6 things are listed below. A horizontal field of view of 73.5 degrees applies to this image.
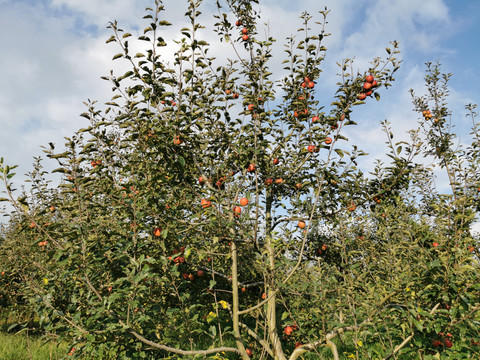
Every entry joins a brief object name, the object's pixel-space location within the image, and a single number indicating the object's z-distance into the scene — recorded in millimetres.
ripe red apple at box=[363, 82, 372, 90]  3650
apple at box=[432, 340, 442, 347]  3241
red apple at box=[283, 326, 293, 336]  4375
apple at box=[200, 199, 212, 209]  3435
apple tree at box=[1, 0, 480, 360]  2969
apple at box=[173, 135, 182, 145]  3346
